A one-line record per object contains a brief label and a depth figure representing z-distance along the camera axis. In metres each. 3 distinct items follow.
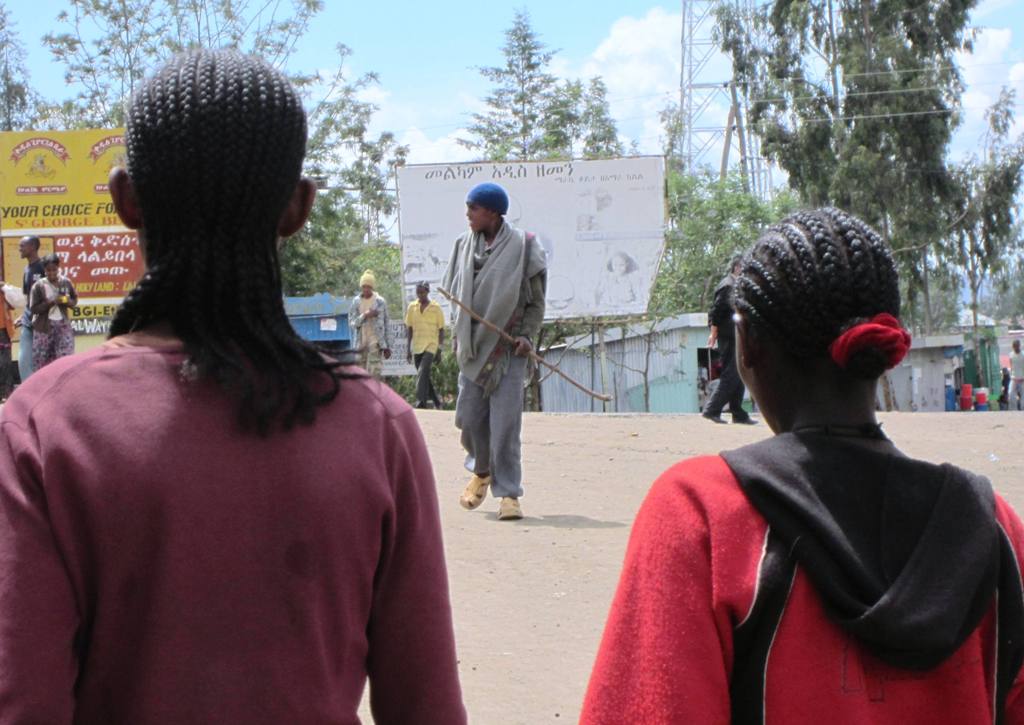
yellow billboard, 23.31
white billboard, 24.58
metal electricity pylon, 44.62
